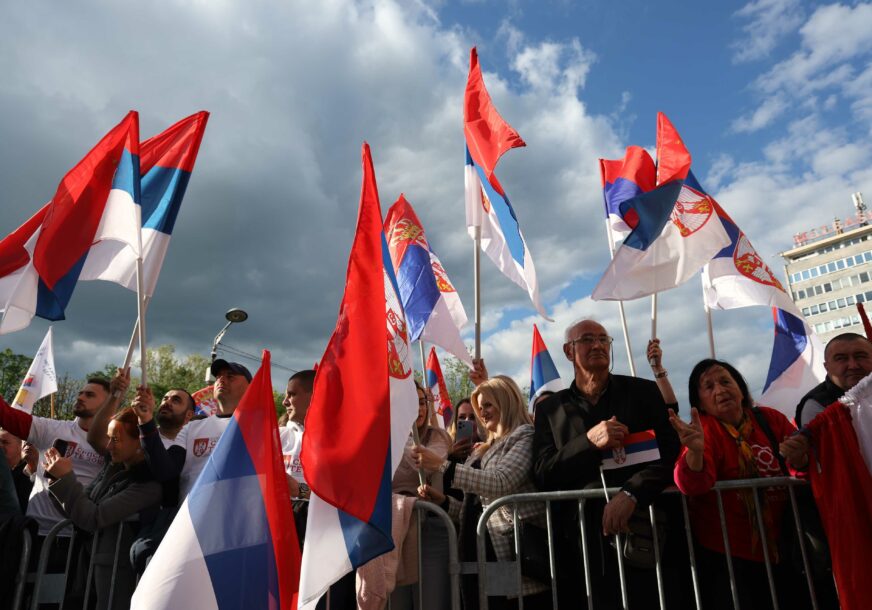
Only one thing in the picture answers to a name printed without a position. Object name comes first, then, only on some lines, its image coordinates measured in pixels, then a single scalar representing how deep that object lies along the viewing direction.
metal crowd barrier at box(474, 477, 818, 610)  3.24
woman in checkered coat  3.63
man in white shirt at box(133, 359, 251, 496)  4.27
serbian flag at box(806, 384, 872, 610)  2.87
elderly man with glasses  3.32
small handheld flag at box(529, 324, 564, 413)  8.33
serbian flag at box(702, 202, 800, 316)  5.88
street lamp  12.26
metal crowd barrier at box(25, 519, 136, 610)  4.24
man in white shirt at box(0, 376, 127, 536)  4.98
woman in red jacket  3.22
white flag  8.31
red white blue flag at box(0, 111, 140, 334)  4.73
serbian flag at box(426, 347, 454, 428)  9.28
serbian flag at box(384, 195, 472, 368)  6.36
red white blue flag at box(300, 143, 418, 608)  3.07
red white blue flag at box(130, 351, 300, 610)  3.16
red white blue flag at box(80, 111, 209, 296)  5.32
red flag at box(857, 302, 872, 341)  4.04
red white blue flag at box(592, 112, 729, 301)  4.95
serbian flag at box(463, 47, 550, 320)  5.55
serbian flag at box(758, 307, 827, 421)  6.70
